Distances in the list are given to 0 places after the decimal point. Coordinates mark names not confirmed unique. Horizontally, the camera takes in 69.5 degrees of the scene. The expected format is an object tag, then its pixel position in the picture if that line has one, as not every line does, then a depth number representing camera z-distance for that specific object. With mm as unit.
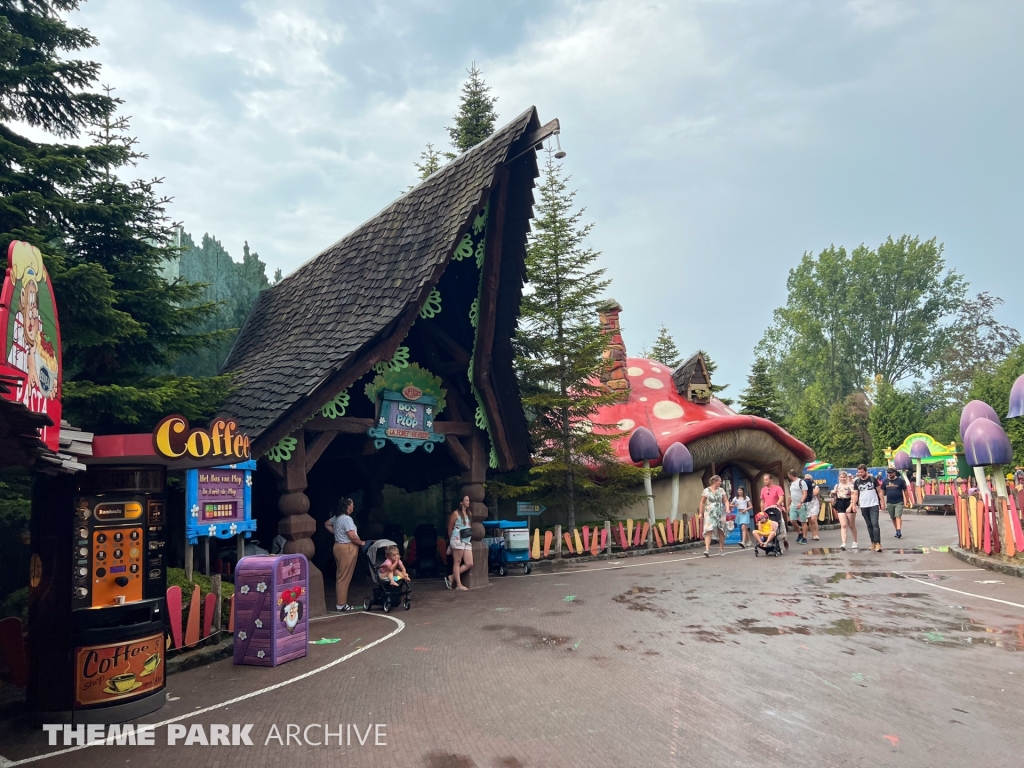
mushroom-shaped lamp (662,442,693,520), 22156
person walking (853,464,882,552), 14914
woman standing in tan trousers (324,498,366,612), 10859
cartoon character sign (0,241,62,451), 5305
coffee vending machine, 5719
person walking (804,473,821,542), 20734
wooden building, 10672
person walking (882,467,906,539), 18475
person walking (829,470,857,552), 15742
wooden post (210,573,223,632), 8141
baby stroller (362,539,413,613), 10648
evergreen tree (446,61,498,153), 24391
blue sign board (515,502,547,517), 17625
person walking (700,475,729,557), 16719
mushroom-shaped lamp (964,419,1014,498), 13773
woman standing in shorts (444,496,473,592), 12680
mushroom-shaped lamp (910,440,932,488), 39656
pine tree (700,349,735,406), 36412
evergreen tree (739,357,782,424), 34875
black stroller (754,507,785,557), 16047
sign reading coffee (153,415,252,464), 6461
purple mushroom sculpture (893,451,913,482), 41250
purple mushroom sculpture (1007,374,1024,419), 14969
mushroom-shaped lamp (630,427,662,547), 20562
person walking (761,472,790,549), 16875
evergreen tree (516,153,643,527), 19141
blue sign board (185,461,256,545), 8773
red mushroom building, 23750
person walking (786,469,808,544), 19891
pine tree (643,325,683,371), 46125
